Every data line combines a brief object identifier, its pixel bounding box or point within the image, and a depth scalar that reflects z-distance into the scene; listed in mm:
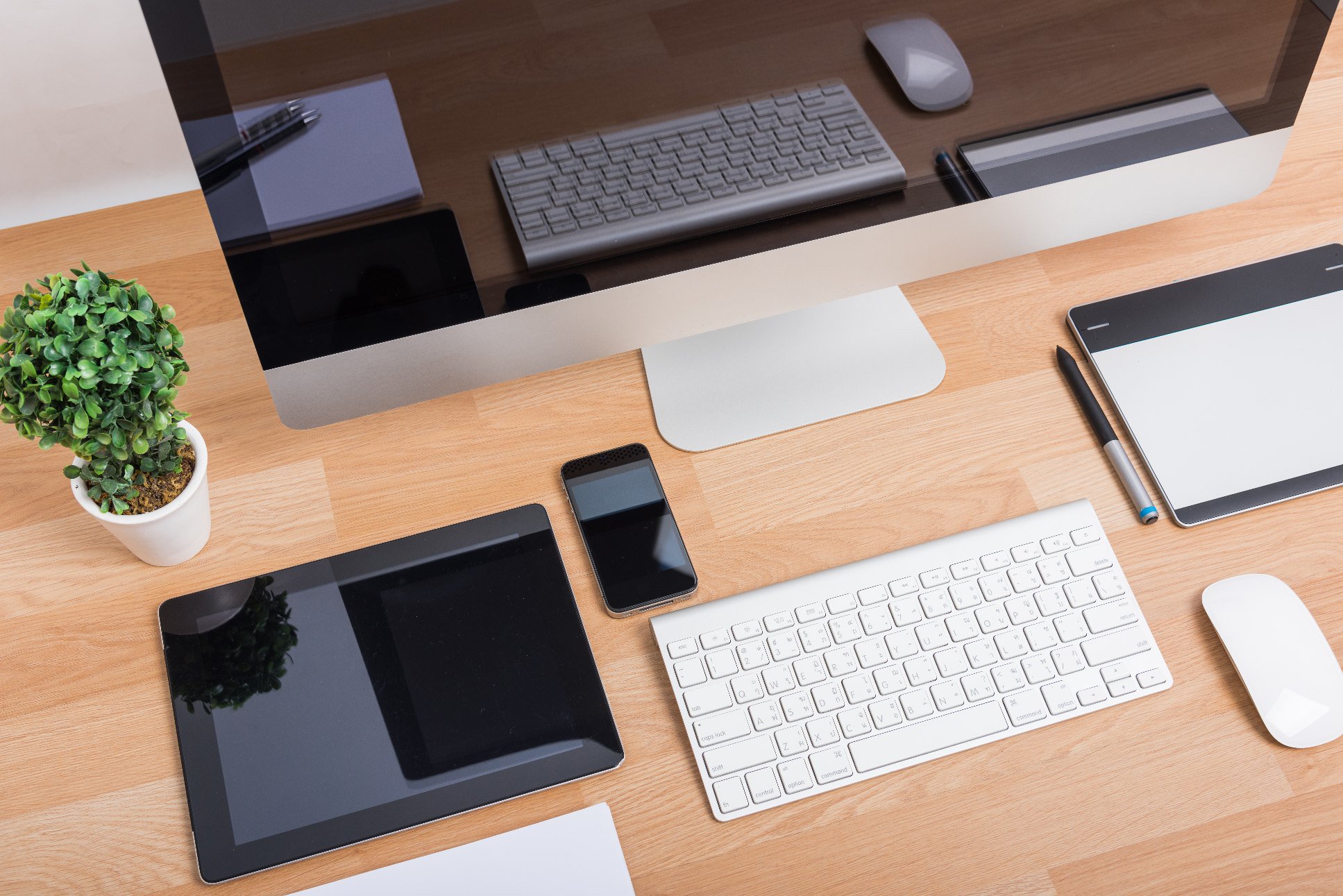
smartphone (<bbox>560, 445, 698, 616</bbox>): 684
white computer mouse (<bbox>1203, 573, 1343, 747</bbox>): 639
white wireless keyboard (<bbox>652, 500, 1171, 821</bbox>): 628
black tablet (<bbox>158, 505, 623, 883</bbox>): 608
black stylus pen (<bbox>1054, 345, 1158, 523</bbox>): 712
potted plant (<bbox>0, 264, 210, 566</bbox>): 558
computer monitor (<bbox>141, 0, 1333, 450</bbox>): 527
